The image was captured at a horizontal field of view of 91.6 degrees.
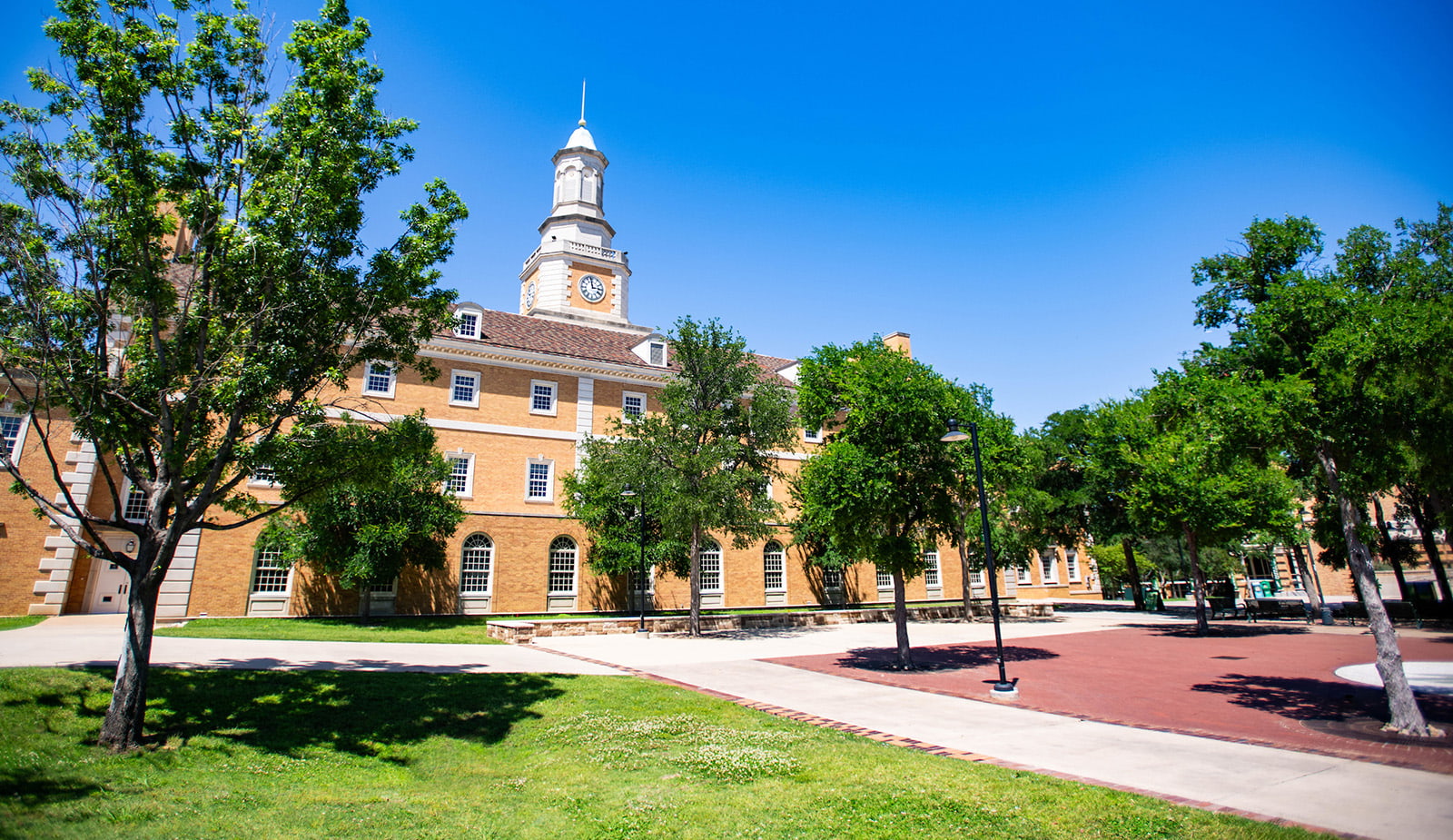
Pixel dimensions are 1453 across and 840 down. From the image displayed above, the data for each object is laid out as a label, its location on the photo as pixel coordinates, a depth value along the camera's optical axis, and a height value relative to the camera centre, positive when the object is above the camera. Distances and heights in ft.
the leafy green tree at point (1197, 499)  75.20 +8.40
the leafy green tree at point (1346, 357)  31.71 +10.09
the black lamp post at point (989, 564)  41.78 +1.02
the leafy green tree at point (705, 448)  79.77 +15.87
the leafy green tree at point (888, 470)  52.70 +8.24
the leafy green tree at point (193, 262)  28.63 +14.19
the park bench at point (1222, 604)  113.19 -4.25
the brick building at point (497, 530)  81.25 +7.61
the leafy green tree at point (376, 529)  77.97 +6.67
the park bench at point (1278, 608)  109.60 -4.84
